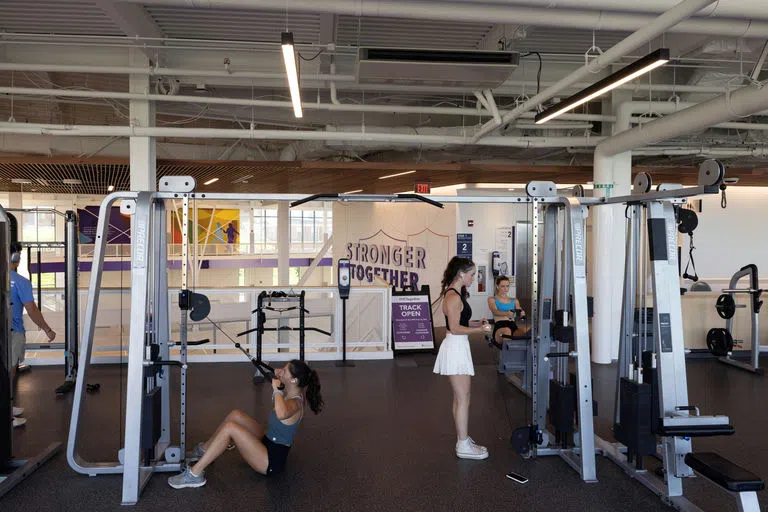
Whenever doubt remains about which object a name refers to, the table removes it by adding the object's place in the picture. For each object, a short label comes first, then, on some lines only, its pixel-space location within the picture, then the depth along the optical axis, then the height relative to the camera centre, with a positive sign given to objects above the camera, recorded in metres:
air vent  5.44 +1.75
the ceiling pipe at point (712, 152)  9.16 +1.62
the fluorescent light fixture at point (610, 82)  4.41 +1.47
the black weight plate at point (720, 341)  8.34 -1.10
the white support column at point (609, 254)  8.20 +0.08
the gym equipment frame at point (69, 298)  6.31 -0.39
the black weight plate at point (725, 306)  8.19 -0.61
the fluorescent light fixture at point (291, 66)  4.27 +1.48
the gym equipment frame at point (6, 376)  4.21 -0.78
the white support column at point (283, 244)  16.14 +0.43
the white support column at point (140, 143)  7.91 +1.50
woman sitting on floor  4.22 -1.20
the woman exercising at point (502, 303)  7.20 -0.50
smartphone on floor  4.35 -1.53
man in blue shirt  5.42 -0.34
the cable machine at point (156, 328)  4.04 -0.46
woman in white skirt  4.62 -0.64
